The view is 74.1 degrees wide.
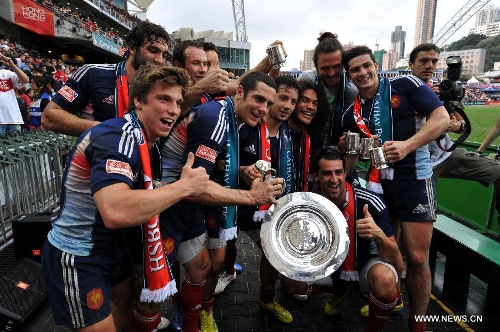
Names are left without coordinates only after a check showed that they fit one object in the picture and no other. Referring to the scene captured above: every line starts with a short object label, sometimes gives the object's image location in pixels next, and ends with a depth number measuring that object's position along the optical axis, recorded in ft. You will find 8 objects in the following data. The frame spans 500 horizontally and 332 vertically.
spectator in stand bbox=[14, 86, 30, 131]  25.01
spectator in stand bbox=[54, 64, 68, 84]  40.83
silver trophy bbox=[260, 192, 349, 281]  7.63
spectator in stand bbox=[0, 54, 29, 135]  21.06
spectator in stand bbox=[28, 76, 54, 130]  24.83
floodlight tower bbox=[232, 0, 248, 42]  252.01
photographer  11.87
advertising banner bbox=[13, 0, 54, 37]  57.82
